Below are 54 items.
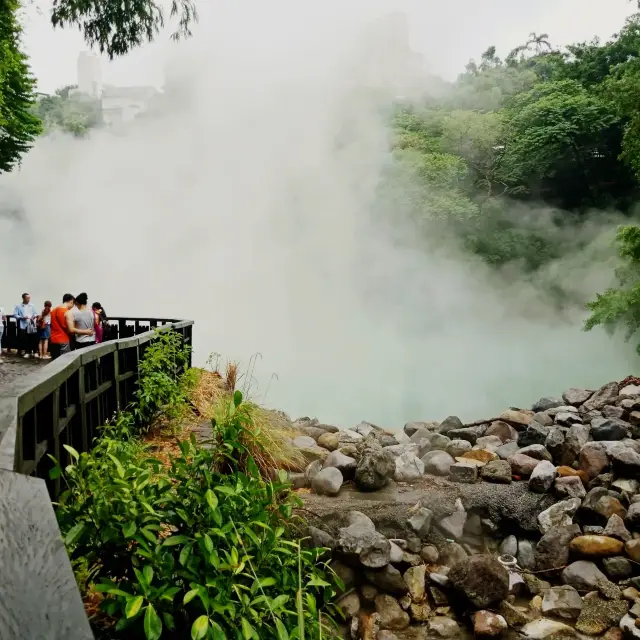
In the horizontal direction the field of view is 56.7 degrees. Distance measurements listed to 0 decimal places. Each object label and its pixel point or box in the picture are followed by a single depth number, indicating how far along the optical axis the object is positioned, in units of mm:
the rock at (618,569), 5223
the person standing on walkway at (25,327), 12703
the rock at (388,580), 4859
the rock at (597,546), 5383
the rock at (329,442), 7586
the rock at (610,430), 7711
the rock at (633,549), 5297
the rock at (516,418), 9250
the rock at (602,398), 9805
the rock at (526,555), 5547
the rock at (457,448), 7898
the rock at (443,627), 4598
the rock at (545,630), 4594
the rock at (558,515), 5852
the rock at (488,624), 4539
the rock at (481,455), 7531
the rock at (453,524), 5730
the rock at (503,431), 8844
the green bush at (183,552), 2080
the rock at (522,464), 6836
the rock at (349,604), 4730
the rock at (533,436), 7902
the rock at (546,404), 11015
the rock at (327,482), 5984
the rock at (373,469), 6219
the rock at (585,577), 5133
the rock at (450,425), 9677
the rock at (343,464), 6418
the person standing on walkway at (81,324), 7992
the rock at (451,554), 5297
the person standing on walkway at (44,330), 11708
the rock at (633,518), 5605
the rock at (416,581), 4898
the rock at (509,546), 5723
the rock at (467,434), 8805
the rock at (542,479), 6332
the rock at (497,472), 6695
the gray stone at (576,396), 10680
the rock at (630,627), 4523
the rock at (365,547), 4836
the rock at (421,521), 5504
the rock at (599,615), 4727
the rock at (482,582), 4703
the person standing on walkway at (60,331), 8203
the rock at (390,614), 4656
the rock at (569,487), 6234
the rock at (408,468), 6684
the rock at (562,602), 4883
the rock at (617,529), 5484
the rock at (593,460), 6738
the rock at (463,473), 6781
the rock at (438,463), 7016
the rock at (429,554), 5328
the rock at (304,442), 7004
